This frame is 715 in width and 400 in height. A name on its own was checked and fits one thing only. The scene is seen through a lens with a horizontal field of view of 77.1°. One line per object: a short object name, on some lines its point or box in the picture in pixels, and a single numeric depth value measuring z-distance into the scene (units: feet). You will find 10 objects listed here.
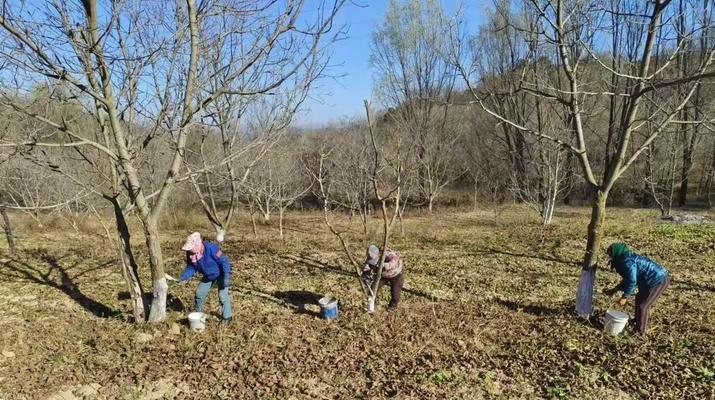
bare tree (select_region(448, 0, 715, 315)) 16.29
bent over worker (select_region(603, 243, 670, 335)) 16.49
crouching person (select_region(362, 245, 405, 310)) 19.44
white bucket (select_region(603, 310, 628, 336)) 16.94
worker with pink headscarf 17.92
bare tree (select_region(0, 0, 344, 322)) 13.83
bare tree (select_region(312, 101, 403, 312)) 16.35
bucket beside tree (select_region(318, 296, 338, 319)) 19.33
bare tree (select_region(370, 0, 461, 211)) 76.07
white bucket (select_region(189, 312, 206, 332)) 17.75
